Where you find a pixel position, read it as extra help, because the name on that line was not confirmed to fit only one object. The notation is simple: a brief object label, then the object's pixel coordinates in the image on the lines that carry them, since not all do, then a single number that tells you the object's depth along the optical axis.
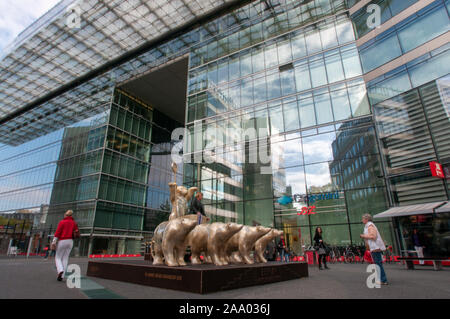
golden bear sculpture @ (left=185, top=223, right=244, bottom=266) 6.09
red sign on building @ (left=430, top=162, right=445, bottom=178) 12.28
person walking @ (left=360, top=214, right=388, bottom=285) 5.33
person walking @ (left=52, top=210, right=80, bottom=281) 5.90
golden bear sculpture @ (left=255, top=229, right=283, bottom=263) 7.21
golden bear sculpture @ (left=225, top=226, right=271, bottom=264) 6.64
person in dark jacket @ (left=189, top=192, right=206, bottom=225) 7.81
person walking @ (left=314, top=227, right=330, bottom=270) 9.85
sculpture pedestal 4.57
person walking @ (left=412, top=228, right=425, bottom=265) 11.87
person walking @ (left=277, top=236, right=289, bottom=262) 14.44
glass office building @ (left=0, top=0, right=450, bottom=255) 14.85
